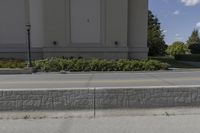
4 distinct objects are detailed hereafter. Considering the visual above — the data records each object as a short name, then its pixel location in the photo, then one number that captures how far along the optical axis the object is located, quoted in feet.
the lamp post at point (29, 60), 31.96
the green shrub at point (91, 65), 32.91
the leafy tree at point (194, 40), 70.92
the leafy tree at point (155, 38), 84.99
